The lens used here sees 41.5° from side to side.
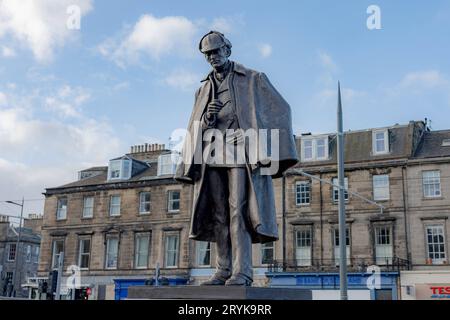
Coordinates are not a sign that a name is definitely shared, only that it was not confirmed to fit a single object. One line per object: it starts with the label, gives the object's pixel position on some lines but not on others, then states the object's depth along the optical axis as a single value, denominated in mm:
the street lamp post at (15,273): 53719
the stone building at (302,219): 30844
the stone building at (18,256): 54250
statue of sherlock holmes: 5148
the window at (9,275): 54062
